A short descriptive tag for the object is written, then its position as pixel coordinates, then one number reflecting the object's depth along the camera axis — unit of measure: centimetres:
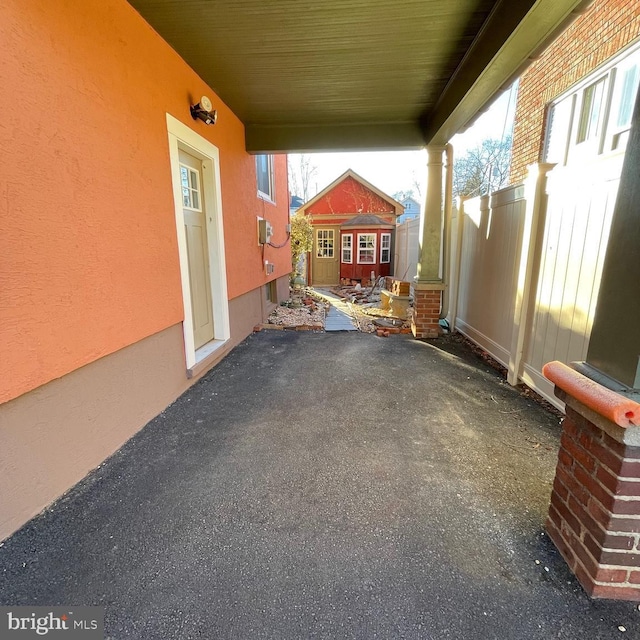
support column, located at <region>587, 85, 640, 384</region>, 119
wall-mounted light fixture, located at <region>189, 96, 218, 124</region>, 328
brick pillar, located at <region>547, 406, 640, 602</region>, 122
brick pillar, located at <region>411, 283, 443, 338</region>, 496
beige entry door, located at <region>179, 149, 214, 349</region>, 357
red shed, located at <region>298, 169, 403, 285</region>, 1369
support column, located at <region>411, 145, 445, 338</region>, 480
